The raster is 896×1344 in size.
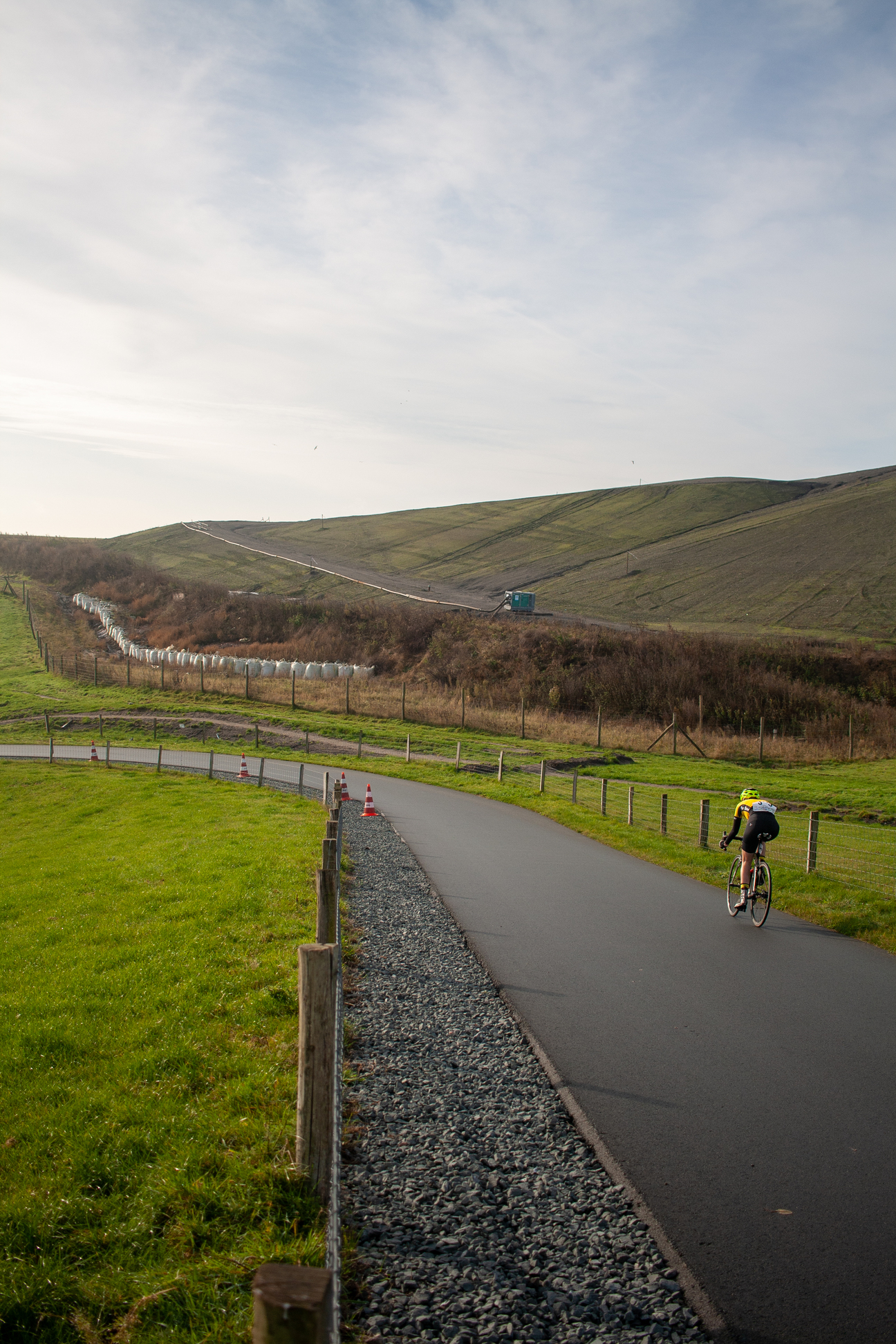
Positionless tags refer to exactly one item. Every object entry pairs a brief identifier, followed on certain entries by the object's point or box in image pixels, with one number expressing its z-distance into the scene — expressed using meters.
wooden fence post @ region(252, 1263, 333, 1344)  2.19
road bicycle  10.79
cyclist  10.64
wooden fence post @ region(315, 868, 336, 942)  7.03
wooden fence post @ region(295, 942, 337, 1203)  4.11
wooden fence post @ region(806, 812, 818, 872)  13.48
